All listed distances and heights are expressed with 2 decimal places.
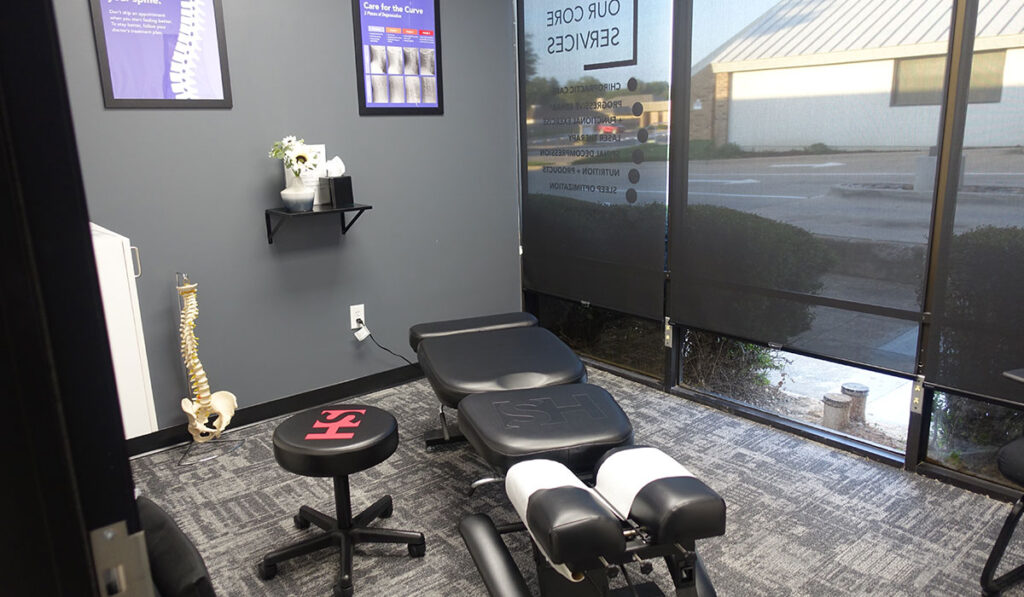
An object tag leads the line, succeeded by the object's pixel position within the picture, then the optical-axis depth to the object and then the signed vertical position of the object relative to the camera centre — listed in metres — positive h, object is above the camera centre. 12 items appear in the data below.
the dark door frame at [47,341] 0.46 -0.12
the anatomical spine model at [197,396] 2.83 -1.00
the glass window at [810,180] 2.46 -0.17
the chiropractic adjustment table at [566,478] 1.38 -0.76
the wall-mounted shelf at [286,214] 3.01 -0.27
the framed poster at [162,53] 2.61 +0.38
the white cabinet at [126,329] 2.24 -0.56
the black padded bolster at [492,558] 1.63 -0.98
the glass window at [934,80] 2.20 +0.17
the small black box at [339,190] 3.12 -0.18
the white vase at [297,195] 2.99 -0.18
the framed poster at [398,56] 3.25 +0.43
